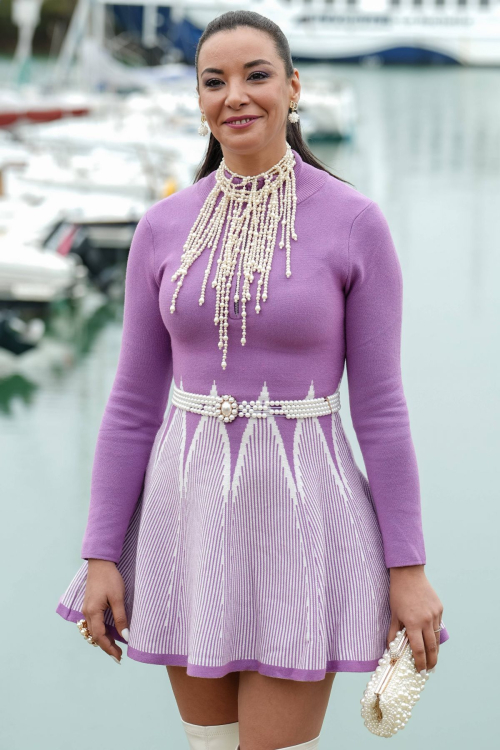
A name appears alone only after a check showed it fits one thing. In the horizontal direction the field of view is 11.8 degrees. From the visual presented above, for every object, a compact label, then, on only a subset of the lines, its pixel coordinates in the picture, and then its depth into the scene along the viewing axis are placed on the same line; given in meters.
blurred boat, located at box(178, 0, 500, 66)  76.88
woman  3.67
